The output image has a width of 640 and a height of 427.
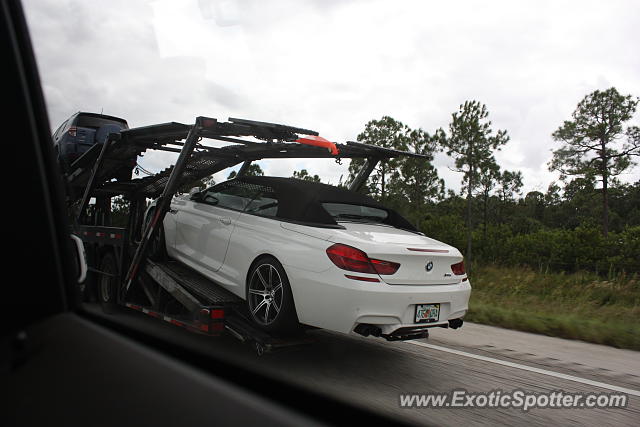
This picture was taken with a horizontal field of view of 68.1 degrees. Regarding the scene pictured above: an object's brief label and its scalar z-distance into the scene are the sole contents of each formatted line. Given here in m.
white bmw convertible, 3.78
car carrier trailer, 4.37
